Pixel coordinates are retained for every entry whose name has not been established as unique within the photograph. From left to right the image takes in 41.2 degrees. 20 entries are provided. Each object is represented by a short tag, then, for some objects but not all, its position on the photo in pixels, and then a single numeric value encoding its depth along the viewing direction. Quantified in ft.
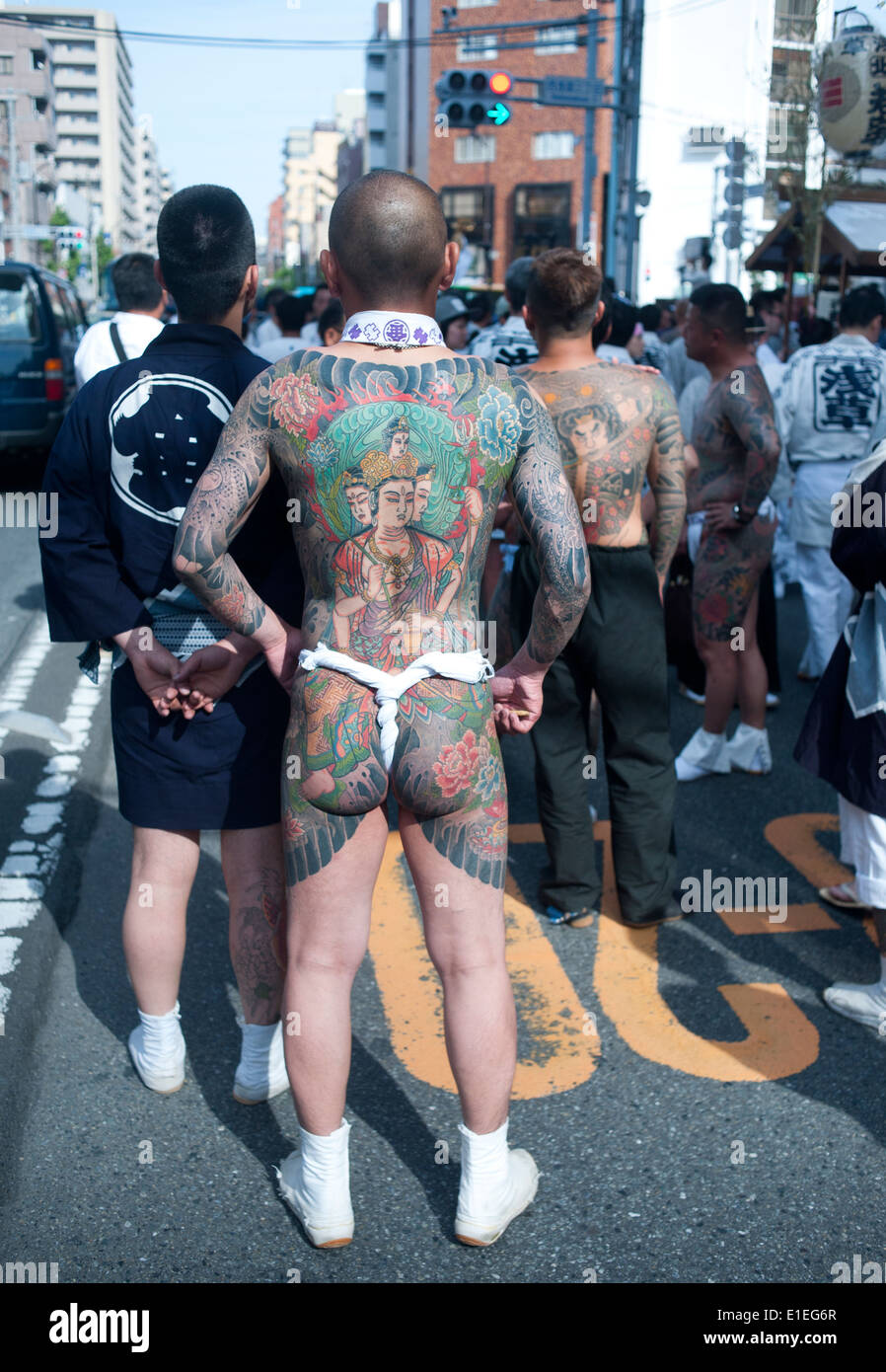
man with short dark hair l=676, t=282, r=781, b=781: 15.44
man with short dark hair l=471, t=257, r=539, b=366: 17.47
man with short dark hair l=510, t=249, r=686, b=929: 12.08
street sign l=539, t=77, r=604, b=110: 57.26
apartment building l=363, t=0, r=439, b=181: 200.75
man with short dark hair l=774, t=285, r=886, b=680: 19.39
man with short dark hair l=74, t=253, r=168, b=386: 17.95
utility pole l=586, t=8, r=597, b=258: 62.75
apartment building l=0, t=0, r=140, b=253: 391.86
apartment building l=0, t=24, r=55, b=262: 213.03
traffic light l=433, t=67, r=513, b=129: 55.01
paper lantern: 31.86
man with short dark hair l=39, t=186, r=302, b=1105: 8.40
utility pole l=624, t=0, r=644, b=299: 56.55
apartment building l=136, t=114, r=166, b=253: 507.71
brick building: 168.04
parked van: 38.86
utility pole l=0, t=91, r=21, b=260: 158.40
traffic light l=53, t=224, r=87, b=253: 154.57
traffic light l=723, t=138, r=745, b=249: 49.98
